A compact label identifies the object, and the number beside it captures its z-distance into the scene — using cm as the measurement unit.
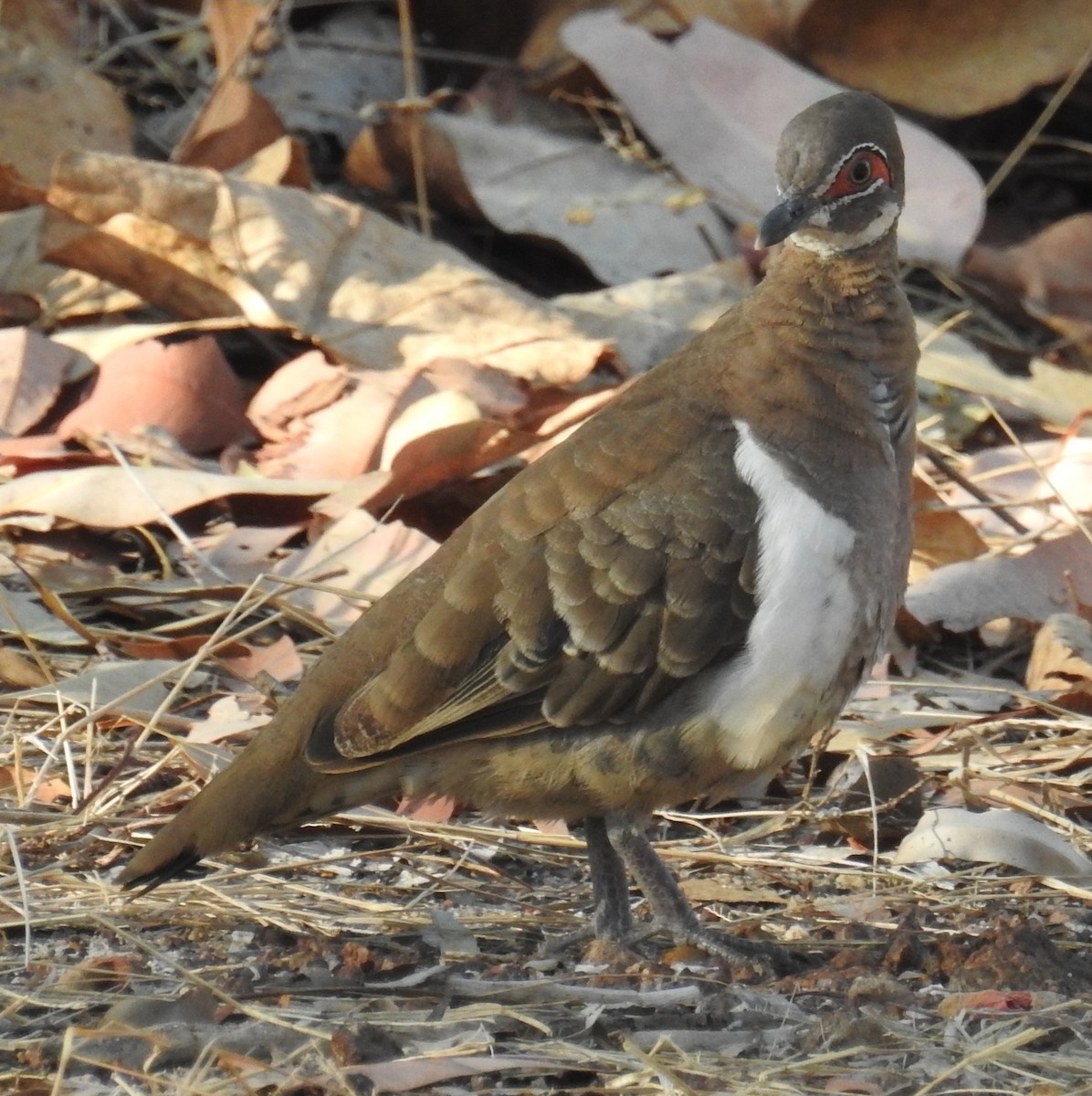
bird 670
